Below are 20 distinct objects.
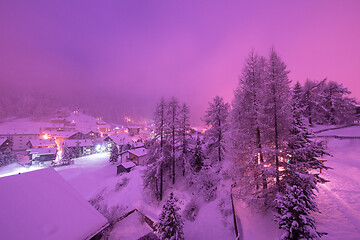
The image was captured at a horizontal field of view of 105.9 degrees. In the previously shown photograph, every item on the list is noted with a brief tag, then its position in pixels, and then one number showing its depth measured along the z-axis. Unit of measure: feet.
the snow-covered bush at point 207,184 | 53.71
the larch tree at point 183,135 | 68.18
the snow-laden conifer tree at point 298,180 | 18.89
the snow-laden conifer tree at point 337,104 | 85.97
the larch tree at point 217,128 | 72.54
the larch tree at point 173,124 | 64.39
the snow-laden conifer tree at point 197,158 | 75.51
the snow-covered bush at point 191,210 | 49.63
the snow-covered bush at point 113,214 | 43.88
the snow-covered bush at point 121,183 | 86.12
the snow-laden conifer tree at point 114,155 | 145.48
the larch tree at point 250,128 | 32.09
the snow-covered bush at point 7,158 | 137.46
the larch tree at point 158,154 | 62.59
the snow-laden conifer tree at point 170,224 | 32.48
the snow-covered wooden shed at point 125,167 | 114.52
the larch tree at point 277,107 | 29.56
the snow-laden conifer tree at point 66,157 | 144.66
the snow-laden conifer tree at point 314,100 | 93.15
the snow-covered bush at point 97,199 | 74.23
